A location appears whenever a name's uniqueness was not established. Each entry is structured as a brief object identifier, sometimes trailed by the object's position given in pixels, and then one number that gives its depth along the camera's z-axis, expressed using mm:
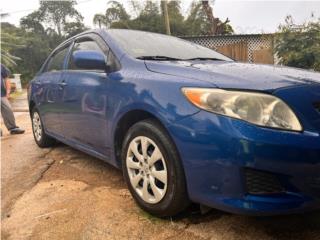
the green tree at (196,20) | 21103
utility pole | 12888
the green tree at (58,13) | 32208
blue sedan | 1522
